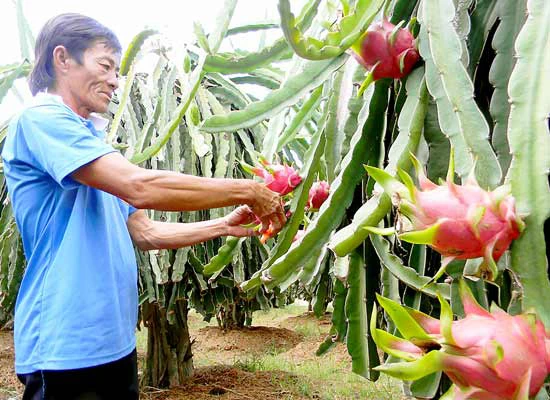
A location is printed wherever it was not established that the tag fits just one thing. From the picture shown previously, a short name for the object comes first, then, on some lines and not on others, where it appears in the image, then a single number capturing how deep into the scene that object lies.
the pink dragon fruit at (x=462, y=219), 0.54
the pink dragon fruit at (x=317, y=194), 1.22
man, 1.29
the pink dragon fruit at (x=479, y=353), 0.48
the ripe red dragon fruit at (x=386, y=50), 0.87
